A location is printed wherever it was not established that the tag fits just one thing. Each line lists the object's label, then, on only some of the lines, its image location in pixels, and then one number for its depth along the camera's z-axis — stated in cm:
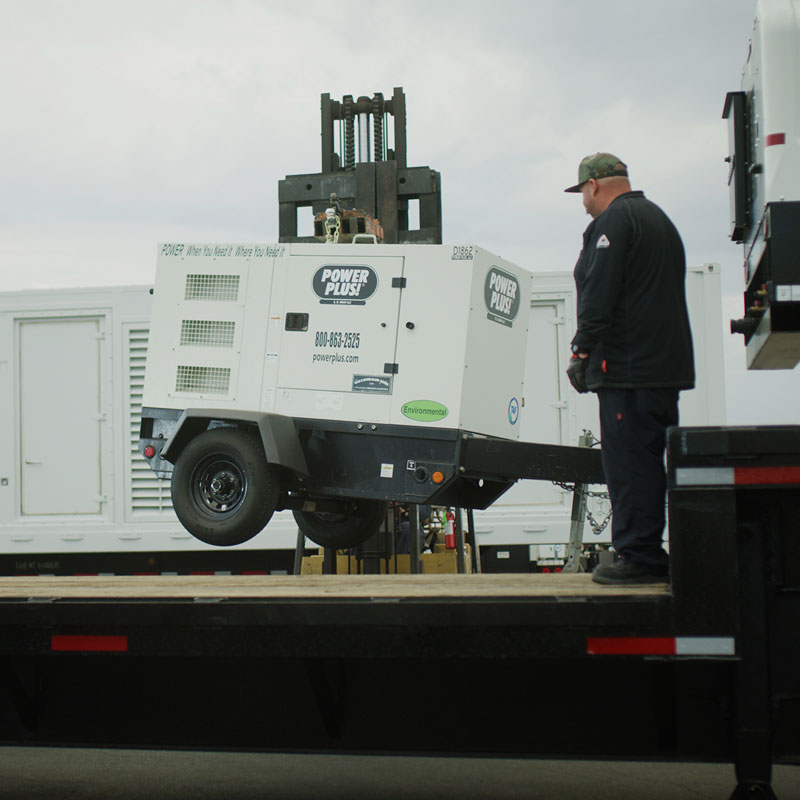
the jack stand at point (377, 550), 738
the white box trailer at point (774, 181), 457
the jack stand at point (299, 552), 705
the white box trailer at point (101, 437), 935
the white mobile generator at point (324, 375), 580
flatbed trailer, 311
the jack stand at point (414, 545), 720
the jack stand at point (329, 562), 734
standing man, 362
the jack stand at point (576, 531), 756
